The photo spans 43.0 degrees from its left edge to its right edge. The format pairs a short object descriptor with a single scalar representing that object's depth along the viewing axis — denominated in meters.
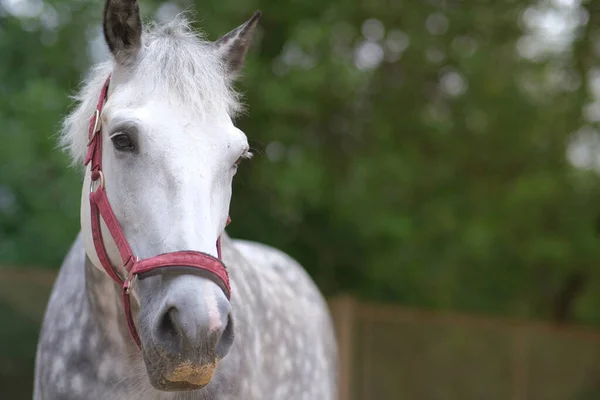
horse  2.21
